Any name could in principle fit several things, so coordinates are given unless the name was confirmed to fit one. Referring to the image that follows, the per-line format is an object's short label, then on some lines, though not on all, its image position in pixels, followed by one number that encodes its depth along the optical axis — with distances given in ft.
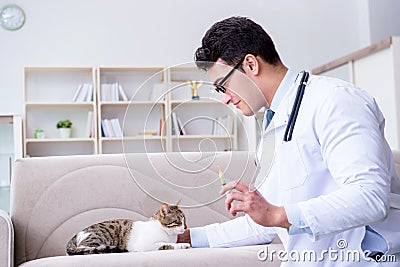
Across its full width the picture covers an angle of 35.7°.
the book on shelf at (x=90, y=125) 17.44
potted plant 17.43
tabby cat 6.50
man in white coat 3.40
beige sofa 7.39
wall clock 17.51
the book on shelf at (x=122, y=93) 17.69
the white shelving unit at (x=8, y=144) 16.20
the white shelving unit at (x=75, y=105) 17.34
